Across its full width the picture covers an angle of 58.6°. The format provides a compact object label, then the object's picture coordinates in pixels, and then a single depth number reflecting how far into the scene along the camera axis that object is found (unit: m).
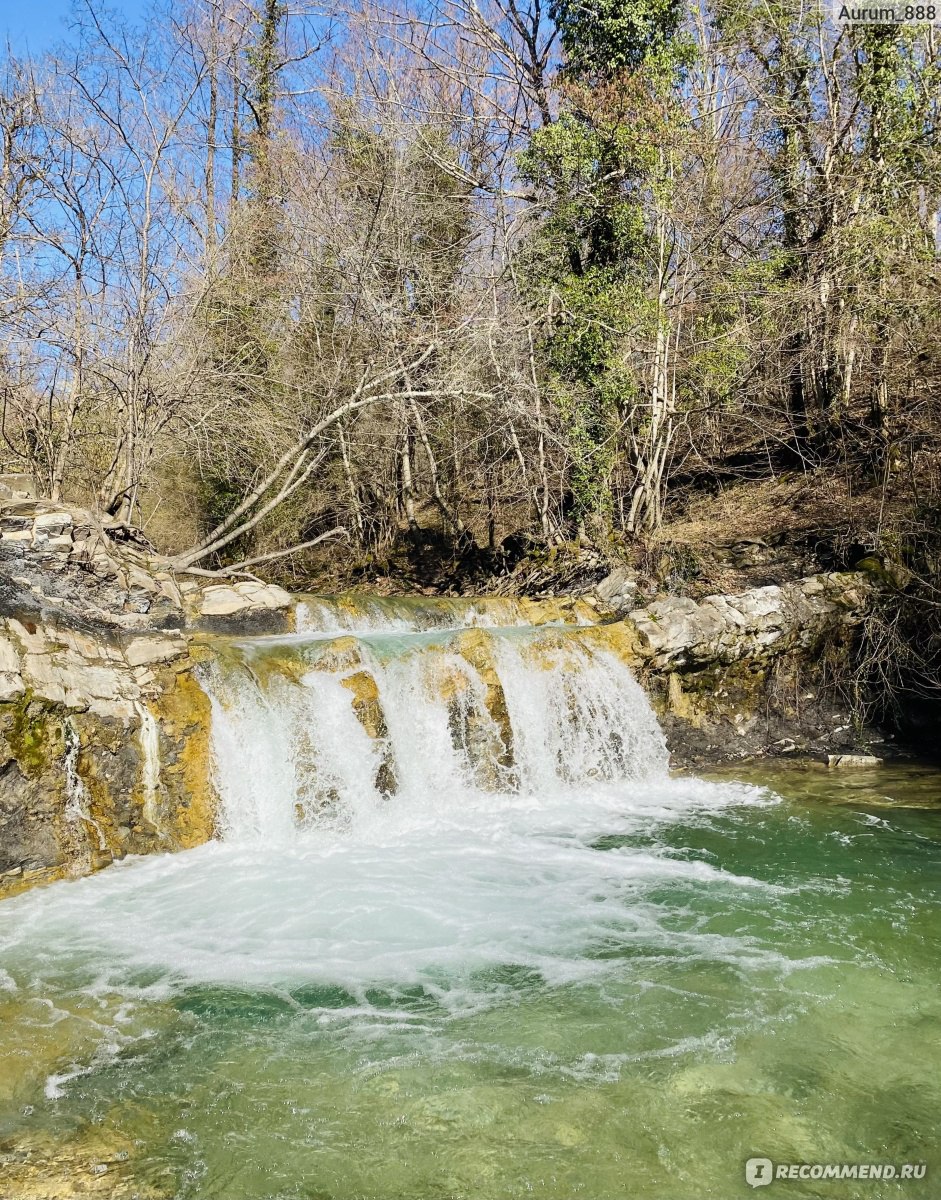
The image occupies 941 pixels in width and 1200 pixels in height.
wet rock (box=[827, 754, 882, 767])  8.49
